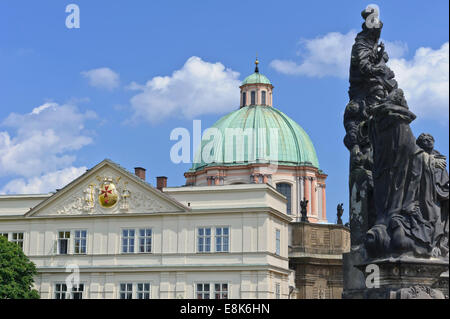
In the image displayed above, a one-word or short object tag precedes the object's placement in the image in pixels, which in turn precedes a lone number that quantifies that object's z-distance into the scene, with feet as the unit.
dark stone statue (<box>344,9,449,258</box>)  37.45
